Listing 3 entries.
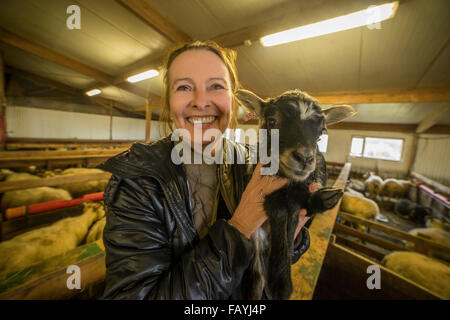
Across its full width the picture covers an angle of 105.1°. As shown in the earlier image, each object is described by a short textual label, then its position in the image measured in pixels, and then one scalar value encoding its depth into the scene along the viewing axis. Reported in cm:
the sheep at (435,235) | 292
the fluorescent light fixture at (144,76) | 588
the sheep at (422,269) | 192
